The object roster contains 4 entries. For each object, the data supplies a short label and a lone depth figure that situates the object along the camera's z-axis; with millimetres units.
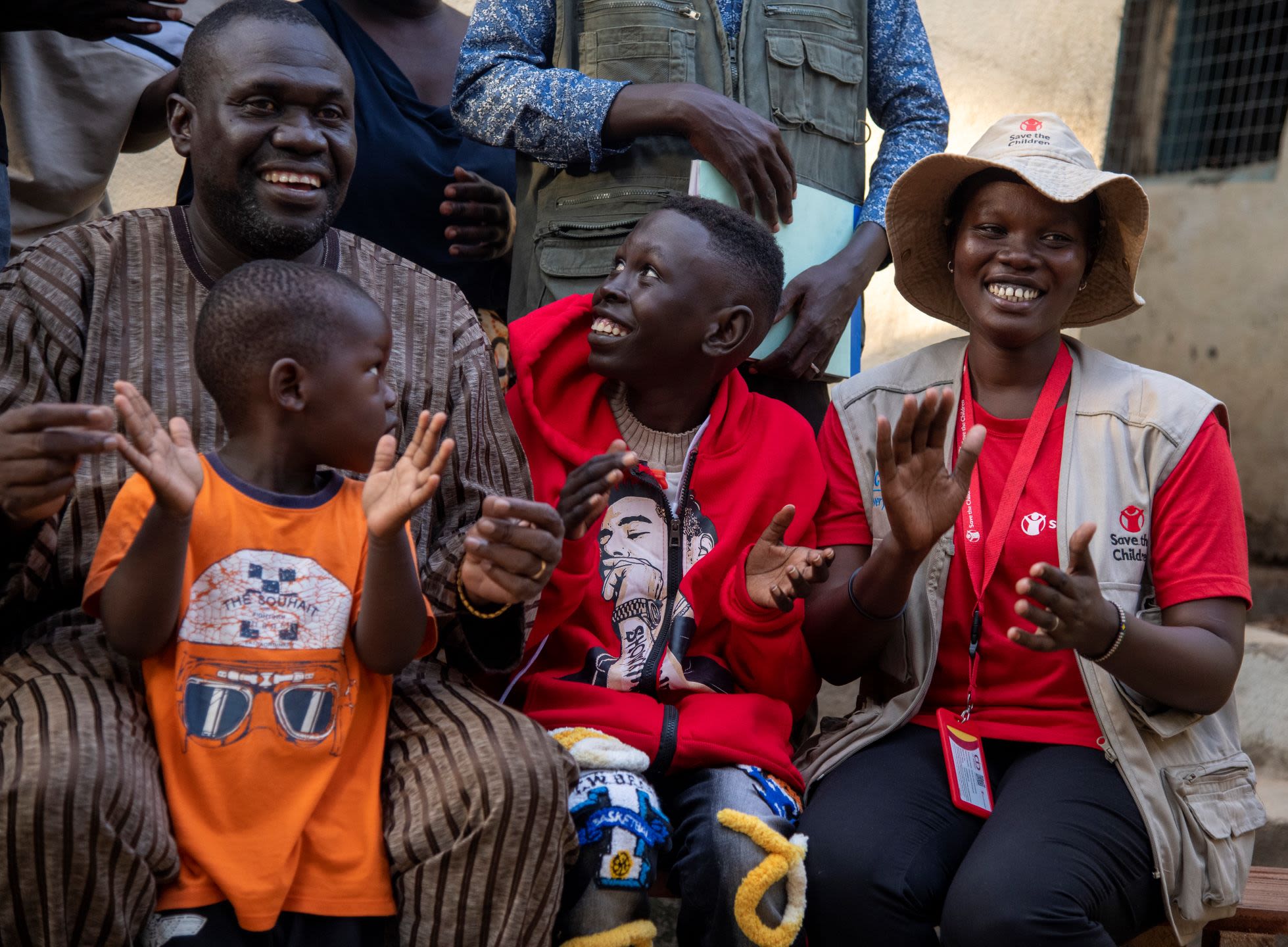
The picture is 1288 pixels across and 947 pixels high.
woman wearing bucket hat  2441
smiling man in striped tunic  1959
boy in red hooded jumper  2393
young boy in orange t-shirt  2033
